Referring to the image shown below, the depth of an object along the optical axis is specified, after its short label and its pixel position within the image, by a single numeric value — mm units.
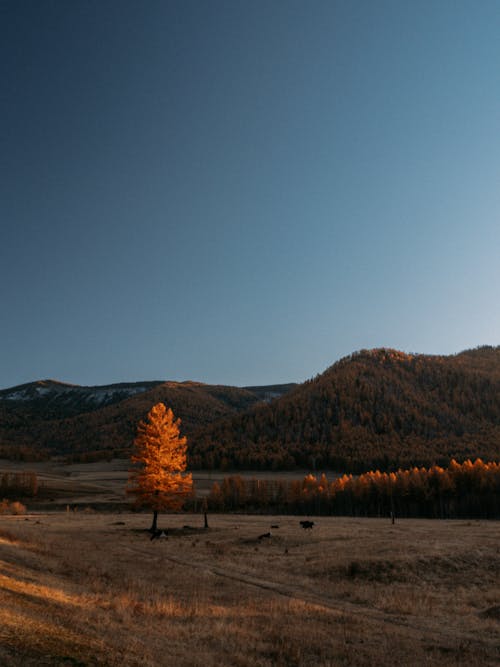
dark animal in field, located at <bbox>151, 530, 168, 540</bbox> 51306
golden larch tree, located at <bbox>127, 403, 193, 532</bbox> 55188
